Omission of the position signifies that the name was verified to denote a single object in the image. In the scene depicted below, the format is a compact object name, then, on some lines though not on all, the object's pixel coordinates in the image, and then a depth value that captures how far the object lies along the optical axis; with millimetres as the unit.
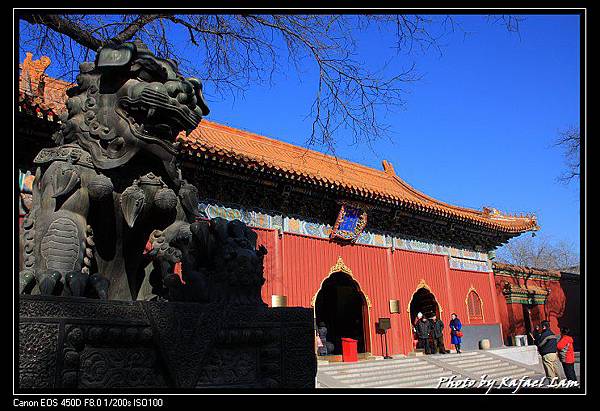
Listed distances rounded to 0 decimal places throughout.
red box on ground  12039
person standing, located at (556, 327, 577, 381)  8602
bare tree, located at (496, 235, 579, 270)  44812
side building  18109
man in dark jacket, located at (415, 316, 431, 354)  13562
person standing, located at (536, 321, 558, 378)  8938
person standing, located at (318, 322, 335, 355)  12289
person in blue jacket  14195
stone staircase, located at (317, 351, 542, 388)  9879
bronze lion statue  2557
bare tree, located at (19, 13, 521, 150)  4918
